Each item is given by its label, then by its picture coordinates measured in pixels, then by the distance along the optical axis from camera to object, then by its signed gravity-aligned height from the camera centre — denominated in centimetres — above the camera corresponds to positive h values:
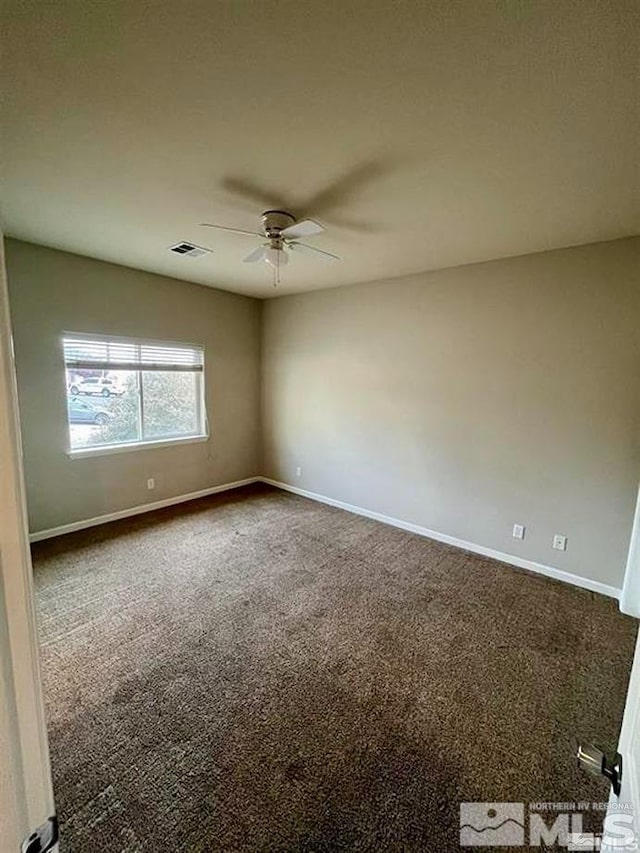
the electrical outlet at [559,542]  302 -129
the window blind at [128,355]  356 +15
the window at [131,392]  362 -25
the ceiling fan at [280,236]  221 +85
